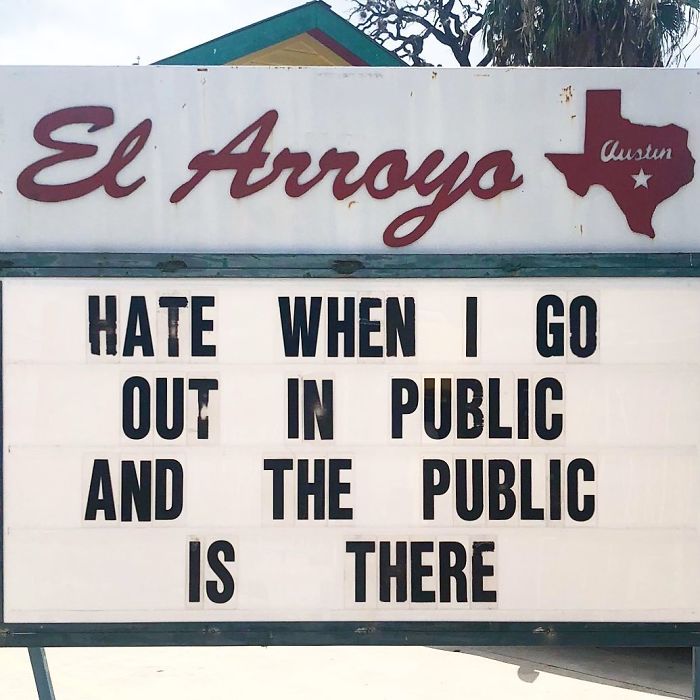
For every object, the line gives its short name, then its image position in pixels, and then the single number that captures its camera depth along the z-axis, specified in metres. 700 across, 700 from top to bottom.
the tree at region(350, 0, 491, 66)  25.45
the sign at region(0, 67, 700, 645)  4.37
